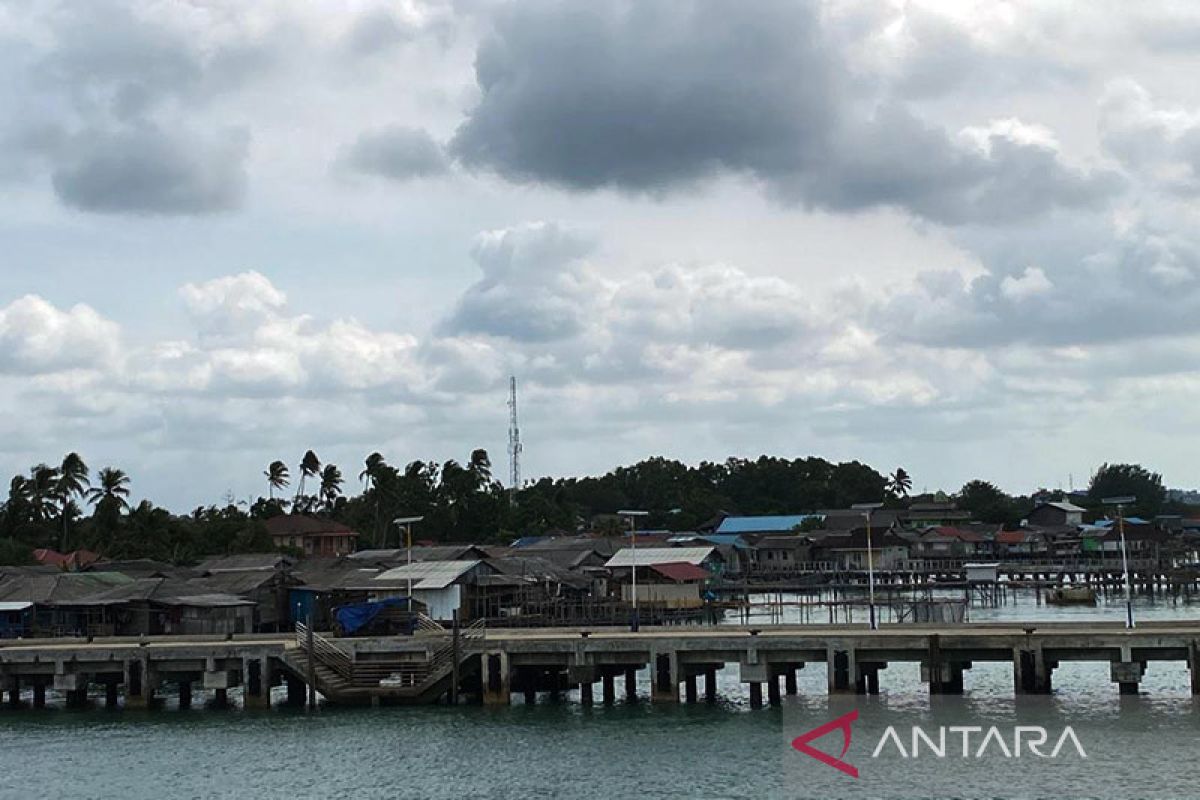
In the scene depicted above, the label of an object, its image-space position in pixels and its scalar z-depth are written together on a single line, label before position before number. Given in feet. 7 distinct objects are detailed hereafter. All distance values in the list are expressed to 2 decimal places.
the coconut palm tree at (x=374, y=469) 610.65
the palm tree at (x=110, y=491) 457.68
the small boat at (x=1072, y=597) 418.98
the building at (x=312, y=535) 545.85
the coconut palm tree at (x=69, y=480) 450.71
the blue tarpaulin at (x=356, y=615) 243.19
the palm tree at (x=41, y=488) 446.60
